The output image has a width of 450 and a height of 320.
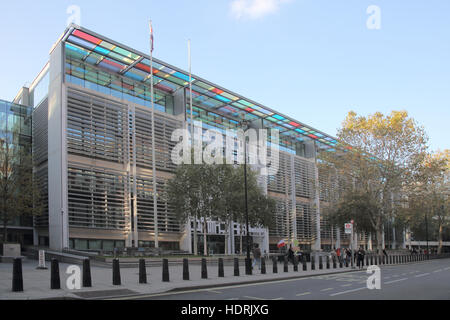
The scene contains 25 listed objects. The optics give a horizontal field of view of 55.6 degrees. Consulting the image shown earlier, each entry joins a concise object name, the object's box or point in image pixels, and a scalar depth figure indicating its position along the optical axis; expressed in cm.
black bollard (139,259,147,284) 1555
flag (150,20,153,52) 3550
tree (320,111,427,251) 4184
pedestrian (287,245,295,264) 3198
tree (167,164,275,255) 3394
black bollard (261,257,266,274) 2261
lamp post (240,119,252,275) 2212
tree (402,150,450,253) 4191
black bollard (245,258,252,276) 2212
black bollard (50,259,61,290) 1285
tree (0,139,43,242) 3262
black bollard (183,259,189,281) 1766
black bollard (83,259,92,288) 1374
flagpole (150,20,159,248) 3356
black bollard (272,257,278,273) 2313
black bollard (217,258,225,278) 1968
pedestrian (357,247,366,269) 3055
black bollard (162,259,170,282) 1658
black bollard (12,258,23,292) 1212
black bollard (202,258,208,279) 1861
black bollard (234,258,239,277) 2075
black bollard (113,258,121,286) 1461
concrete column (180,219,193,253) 4303
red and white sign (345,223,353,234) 2950
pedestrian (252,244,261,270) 2723
